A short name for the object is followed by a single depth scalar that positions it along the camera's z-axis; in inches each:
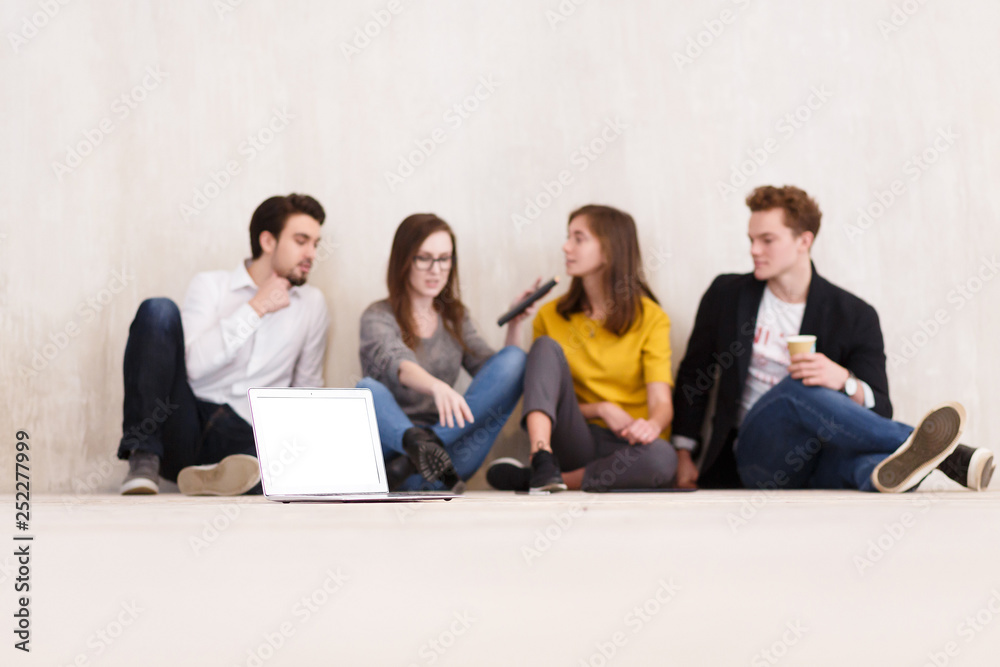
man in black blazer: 246.5
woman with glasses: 247.9
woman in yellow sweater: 253.4
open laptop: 229.6
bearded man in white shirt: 249.2
